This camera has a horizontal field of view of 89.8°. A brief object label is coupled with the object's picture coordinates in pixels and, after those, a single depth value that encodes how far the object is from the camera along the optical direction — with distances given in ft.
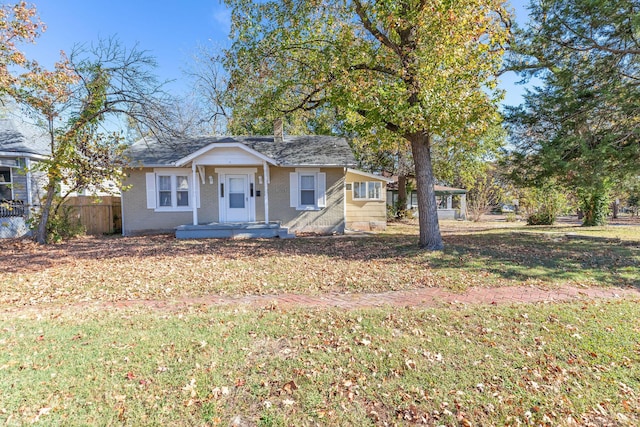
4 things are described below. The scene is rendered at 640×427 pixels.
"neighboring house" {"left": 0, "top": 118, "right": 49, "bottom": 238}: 43.78
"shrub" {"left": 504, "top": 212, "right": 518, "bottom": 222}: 87.86
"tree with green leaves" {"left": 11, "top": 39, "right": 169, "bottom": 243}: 33.17
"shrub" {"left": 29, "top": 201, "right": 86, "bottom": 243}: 38.14
